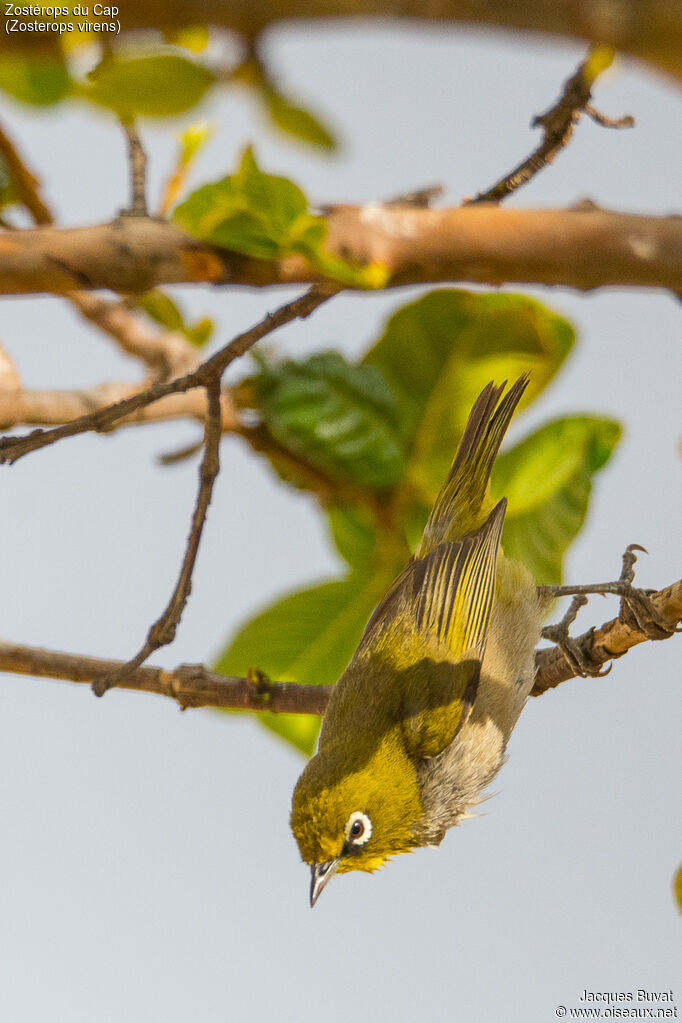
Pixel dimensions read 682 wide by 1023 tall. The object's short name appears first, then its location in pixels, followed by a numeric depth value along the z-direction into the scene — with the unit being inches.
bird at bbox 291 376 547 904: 145.1
